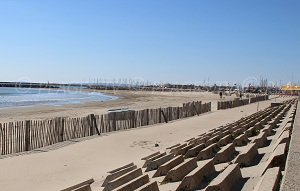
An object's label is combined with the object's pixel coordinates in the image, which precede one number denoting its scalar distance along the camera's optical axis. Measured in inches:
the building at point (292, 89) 2464.6
